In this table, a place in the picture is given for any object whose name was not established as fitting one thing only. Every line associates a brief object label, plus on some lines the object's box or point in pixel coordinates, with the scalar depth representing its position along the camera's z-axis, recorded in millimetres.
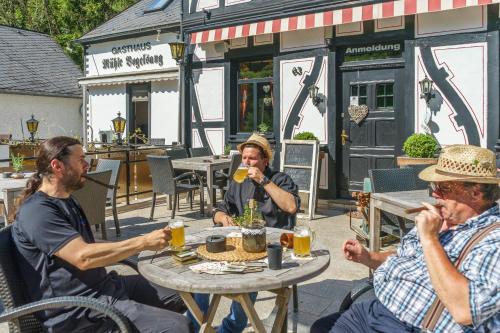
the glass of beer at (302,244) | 2393
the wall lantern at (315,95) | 8188
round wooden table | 2035
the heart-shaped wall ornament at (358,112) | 7781
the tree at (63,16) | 22047
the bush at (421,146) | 6598
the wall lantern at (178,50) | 9867
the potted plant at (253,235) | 2436
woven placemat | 2354
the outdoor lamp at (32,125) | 10230
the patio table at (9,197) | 4625
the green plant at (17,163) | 5656
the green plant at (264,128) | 9008
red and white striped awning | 6652
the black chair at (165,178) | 6617
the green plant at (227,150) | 8947
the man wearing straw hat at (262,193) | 3119
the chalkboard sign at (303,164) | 7208
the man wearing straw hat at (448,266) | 1626
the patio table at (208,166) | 6934
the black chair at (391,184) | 4180
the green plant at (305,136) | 7848
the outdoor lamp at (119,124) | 9945
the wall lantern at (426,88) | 7117
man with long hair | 2094
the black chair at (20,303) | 1944
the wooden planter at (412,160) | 6500
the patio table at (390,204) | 3529
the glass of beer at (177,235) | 2480
